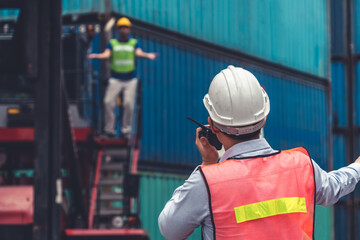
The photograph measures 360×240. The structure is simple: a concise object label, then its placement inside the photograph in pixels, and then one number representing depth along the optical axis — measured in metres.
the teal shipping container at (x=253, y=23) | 17.52
